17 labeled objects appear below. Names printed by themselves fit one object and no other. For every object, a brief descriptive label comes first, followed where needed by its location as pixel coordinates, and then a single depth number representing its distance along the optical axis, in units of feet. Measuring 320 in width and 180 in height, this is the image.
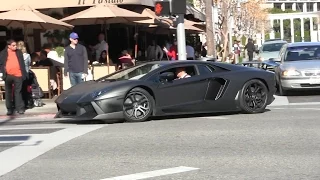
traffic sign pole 58.71
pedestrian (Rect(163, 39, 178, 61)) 73.60
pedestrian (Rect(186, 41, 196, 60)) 77.10
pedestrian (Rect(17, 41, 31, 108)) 51.88
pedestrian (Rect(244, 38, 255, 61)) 122.52
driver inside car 41.91
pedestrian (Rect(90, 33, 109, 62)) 65.66
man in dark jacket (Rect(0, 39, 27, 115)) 48.08
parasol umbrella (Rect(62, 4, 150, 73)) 58.70
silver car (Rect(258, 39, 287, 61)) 109.19
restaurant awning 67.62
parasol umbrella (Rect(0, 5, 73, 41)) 57.00
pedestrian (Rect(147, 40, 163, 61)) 83.20
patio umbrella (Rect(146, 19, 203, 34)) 73.71
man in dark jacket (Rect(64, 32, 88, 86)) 49.85
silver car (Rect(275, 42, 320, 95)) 54.85
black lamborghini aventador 38.99
